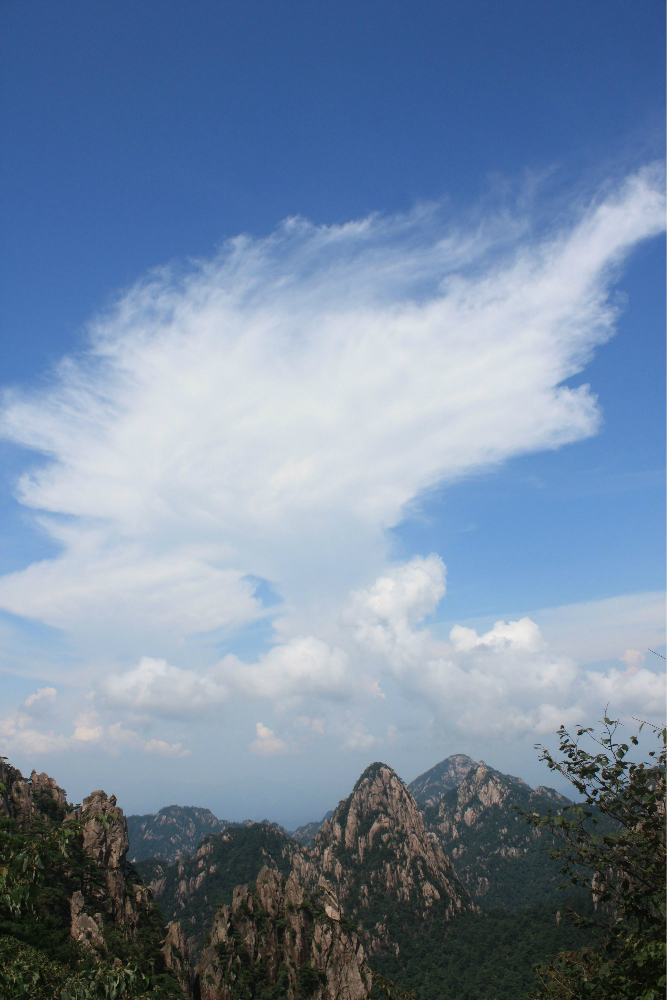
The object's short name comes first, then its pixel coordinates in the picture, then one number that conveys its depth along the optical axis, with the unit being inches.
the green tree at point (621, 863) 411.5
